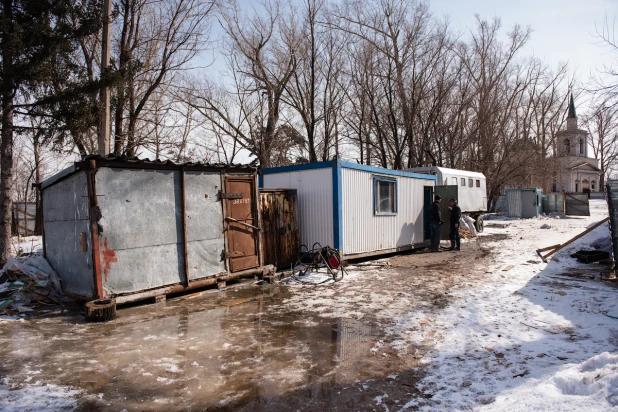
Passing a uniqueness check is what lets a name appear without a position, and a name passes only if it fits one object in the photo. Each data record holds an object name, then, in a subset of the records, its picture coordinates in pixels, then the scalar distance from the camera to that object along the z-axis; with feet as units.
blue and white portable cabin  35.14
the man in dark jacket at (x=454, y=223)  45.98
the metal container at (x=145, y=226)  22.47
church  209.63
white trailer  66.28
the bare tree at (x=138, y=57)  55.11
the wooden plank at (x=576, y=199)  99.23
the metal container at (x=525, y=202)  95.50
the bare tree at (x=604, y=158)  184.65
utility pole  38.73
